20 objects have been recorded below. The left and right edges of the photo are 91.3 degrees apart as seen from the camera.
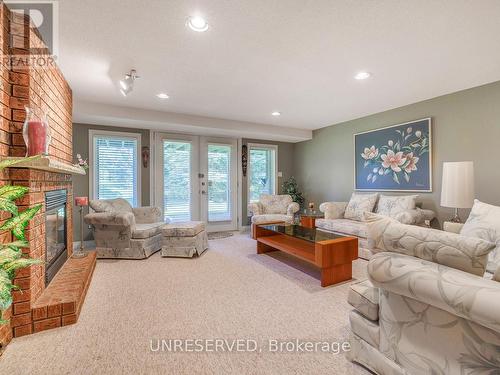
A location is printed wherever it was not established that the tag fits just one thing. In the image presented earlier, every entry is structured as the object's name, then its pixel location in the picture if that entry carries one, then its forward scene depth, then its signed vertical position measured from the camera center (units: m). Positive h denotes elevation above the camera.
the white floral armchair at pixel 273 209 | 4.53 -0.43
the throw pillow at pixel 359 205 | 4.02 -0.32
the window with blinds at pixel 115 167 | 4.28 +0.37
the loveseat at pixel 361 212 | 3.30 -0.39
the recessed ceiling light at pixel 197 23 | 1.80 +1.24
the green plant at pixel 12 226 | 1.10 -0.18
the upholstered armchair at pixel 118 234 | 3.34 -0.66
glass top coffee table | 2.54 -0.75
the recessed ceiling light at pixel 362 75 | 2.69 +1.25
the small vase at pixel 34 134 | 1.74 +0.40
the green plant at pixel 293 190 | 5.77 -0.07
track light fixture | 2.66 +1.19
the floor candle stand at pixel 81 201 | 3.19 -0.17
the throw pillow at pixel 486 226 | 1.75 -0.31
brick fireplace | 1.71 +0.03
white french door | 4.82 +0.18
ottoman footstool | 3.53 -0.79
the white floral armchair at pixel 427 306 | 0.91 -0.52
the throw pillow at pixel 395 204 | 3.44 -0.27
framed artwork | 3.62 +0.47
